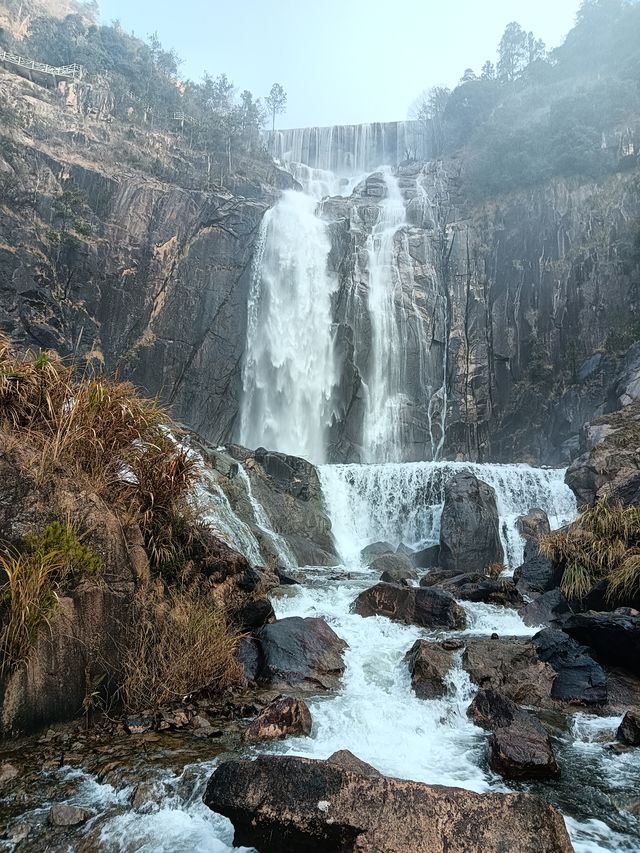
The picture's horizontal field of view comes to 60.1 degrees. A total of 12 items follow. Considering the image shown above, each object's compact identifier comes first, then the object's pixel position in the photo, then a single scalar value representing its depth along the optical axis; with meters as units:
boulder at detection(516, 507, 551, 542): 17.84
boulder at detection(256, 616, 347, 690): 6.44
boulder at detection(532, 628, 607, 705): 6.27
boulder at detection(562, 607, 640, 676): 6.86
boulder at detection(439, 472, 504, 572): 17.11
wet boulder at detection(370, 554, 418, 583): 13.36
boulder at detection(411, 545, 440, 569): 18.05
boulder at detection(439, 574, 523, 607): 10.62
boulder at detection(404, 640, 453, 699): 6.36
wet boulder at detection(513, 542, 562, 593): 11.01
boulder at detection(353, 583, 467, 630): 9.25
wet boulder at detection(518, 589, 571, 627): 9.45
